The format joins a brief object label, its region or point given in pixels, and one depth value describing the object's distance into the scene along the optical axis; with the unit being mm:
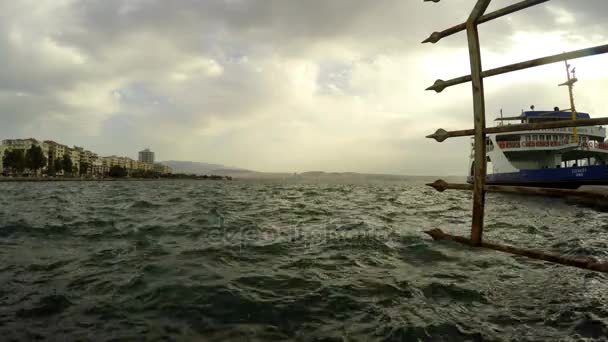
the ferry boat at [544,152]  26344
